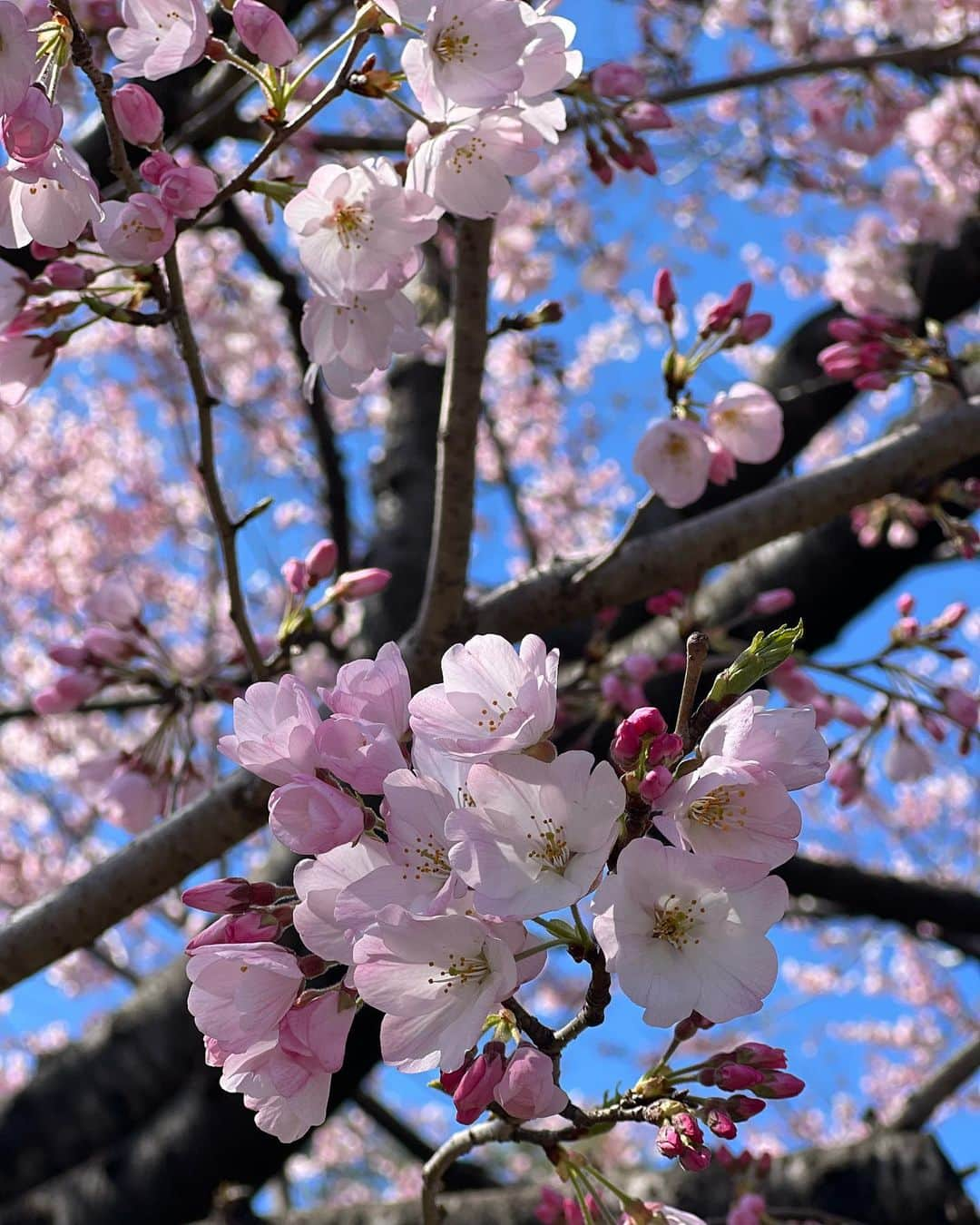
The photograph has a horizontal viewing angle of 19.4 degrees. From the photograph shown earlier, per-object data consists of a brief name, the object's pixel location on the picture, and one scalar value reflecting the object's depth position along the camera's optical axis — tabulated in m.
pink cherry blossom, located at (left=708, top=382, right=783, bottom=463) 0.83
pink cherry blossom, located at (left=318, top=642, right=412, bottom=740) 0.58
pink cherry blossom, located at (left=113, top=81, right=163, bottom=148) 0.65
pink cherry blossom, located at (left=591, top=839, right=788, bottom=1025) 0.55
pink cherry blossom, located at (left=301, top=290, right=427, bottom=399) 0.70
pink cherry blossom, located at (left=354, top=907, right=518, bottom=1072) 0.55
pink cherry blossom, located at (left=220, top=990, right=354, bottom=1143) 0.57
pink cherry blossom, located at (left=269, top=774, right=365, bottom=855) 0.56
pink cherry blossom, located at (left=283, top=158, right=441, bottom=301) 0.67
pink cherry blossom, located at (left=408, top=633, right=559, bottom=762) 0.56
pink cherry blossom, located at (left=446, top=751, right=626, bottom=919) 0.55
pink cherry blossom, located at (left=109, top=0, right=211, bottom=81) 0.65
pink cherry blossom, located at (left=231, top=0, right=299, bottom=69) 0.66
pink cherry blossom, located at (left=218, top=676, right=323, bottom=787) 0.58
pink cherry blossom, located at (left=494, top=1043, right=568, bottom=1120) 0.56
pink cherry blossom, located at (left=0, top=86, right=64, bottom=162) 0.61
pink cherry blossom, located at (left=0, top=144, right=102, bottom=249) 0.64
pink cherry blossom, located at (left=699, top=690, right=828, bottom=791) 0.55
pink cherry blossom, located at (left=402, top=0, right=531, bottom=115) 0.63
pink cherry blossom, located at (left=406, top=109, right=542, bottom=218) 0.67
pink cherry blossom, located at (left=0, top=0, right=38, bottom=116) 0.60
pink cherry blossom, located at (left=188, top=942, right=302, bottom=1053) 0.57
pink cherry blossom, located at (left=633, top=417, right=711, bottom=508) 0.81
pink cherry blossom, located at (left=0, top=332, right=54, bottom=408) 0.71
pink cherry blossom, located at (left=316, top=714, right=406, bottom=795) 0.57
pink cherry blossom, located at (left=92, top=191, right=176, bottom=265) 0.64
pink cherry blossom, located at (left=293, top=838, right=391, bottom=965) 0.56
